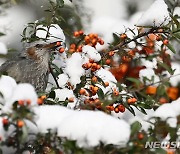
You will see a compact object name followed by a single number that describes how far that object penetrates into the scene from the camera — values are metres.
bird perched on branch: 6.93
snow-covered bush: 4.31
